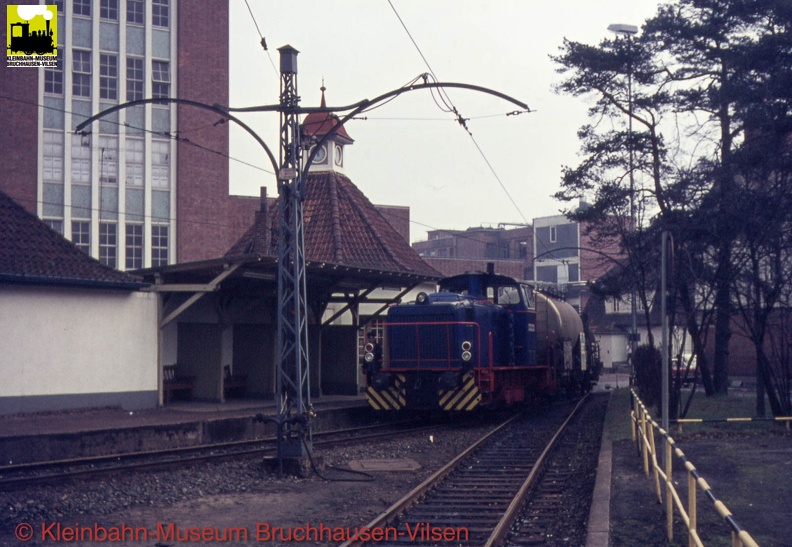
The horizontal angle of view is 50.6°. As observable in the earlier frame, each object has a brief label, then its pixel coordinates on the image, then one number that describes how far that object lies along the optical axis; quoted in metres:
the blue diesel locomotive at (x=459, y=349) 20.02
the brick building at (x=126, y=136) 34.34
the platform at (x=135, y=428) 14.77
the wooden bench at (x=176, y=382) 24.88
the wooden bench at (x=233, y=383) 27.16
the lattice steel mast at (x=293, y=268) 13.15
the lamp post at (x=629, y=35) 25.69
